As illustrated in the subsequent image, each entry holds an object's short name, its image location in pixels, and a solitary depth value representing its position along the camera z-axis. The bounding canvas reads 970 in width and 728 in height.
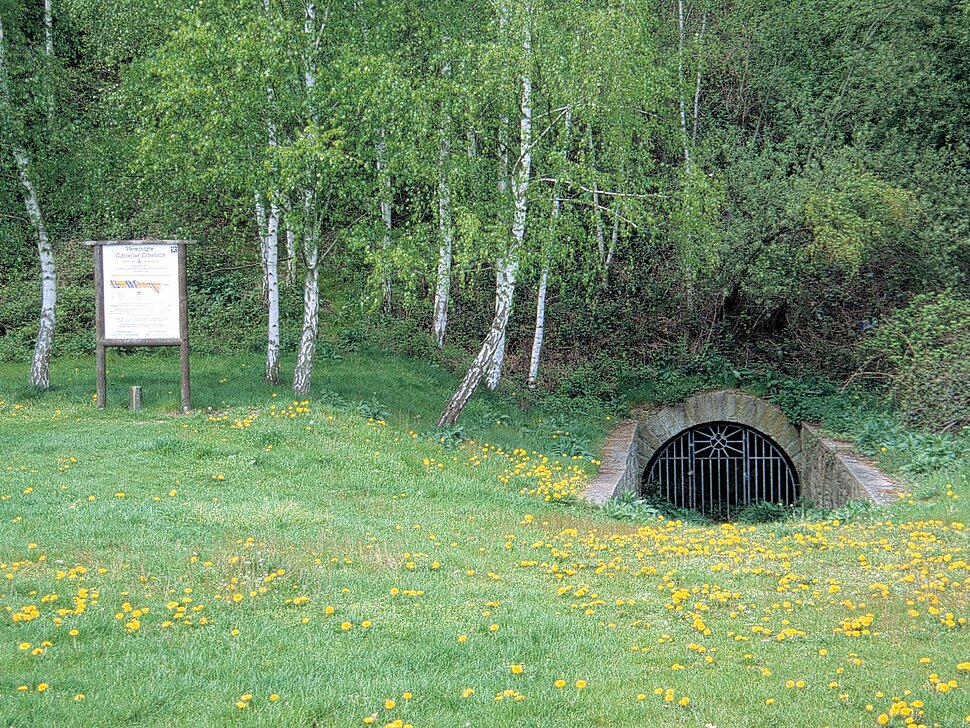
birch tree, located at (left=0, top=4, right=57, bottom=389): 13.84
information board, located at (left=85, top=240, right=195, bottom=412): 13.74
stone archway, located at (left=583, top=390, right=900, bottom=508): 13.26
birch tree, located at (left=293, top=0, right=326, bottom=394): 14.29
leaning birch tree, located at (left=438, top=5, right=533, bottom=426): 14.12
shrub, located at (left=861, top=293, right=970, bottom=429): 14.25
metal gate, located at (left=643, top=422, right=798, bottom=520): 18.09
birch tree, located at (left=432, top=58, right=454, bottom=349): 13.88
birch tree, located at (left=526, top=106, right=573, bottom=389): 17.18
